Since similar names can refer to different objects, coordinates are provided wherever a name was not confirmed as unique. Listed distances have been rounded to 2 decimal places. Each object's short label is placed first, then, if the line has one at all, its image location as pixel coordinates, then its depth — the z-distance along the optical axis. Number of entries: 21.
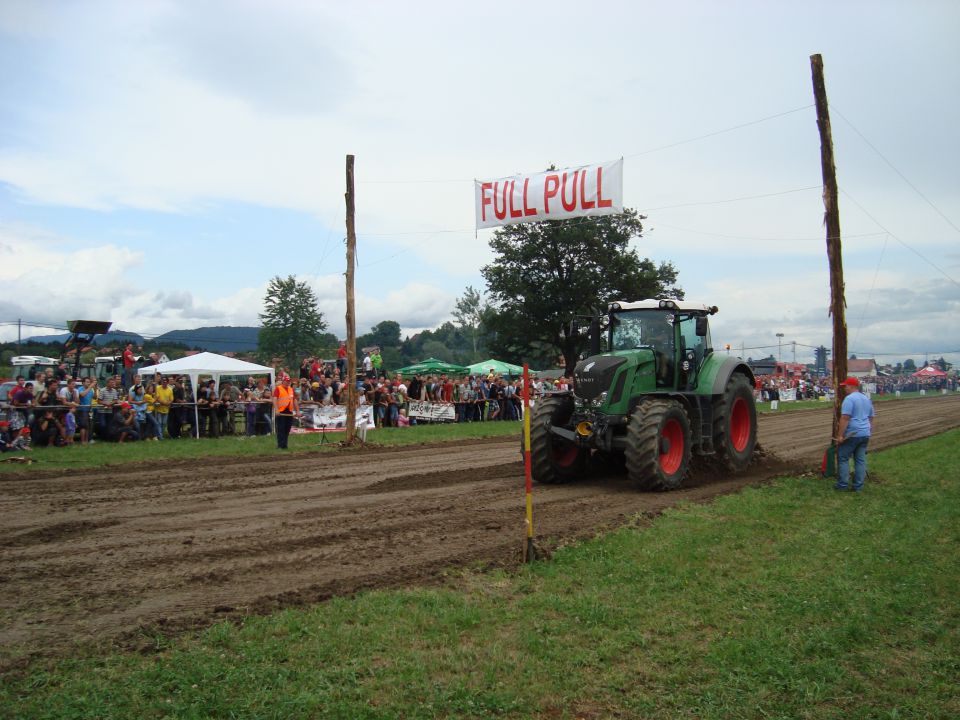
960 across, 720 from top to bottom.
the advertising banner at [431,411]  25.47
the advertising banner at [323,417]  21.25
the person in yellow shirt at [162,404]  18.88
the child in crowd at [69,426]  16.92
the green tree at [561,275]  42.81
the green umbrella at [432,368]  32.16
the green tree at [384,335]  103.31
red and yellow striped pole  6.80
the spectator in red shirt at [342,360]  27.56
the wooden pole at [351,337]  18.02
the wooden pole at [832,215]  12.52
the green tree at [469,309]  91.50
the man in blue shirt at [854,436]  11.20
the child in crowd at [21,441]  15.81
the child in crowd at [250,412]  20.91
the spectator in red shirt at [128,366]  23.27
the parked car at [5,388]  19.84
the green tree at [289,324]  67.75
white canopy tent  22.42
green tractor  11.03
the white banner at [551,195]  14.17
